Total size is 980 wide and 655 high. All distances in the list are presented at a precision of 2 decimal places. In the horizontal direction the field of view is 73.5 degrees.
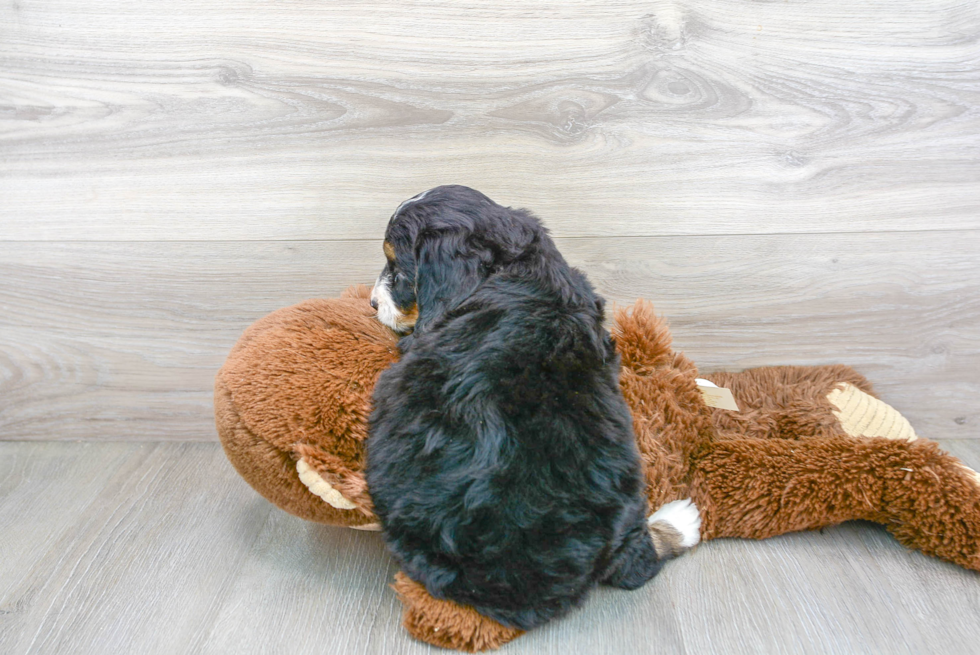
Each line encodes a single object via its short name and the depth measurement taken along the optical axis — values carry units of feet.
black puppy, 2.85
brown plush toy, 3.17
